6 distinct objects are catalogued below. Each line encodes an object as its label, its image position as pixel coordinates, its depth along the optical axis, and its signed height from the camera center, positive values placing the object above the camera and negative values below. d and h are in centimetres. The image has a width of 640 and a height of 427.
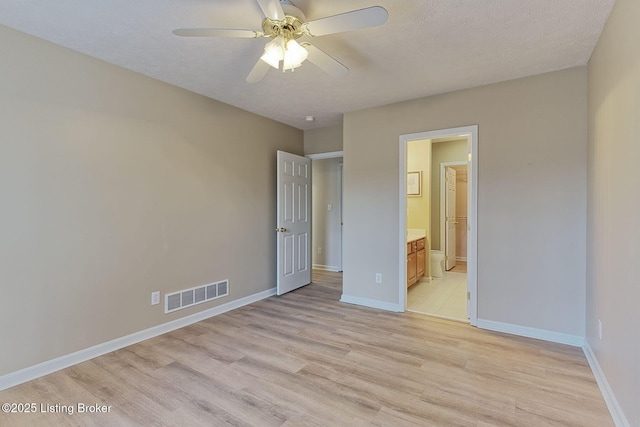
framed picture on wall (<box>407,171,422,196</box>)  510 +43
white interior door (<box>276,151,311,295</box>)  421 -19
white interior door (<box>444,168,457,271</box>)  584 -21
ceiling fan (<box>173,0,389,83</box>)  156 +100
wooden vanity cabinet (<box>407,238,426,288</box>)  417 -77
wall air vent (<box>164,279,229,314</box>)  306 -93
